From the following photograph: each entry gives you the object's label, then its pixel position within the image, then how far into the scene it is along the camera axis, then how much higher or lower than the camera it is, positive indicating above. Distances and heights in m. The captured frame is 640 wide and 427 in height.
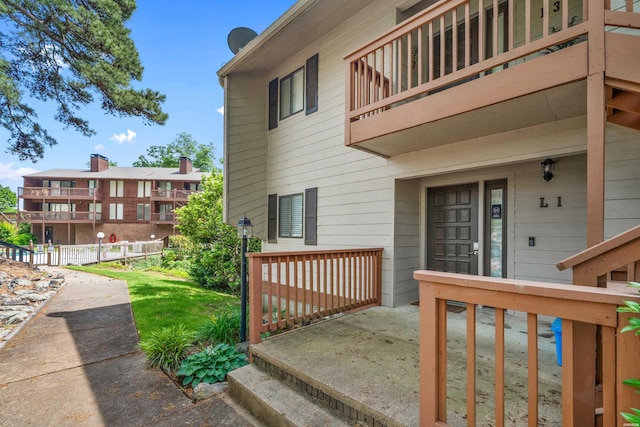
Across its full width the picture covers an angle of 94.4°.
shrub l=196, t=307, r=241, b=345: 4.15 -1.69
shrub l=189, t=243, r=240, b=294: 10.11 -1.88
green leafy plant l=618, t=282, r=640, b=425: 1.06 -0.41
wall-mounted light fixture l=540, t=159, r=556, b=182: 3.98 +0.63
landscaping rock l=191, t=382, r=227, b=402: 2.98 -1.81
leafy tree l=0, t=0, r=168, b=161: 7.58 +4.24
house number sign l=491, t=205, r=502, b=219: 4.56 +0.07
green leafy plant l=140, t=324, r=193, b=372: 3.65 -1.74
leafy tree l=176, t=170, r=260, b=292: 10.16 -0.92
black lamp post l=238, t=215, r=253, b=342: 4.01 -0.85
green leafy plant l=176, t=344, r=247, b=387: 3.22 -1.70
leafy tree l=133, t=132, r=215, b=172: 38.66 +7.86
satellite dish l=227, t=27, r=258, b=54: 7.51 +4.52
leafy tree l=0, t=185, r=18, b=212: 38.78 +1.74
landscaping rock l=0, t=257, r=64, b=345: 5.56 -1.98
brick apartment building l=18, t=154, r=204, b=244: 27.80 +1.08
